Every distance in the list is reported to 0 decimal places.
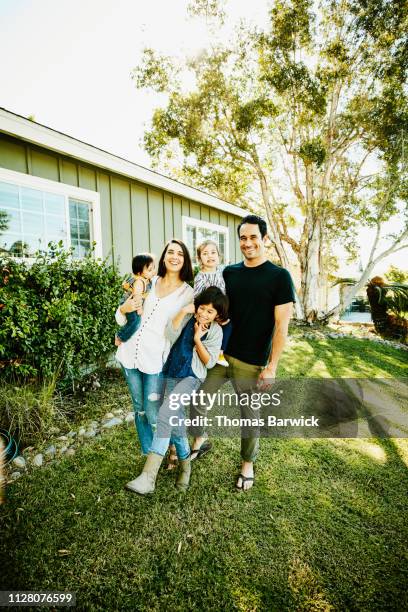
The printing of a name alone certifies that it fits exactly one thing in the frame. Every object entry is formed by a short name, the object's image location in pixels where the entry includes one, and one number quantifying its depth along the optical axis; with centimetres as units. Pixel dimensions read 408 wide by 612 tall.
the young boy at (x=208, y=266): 325
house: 442
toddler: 257
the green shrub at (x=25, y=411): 328
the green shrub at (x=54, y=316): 345
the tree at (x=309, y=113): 1012
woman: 252
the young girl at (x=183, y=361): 243
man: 247
